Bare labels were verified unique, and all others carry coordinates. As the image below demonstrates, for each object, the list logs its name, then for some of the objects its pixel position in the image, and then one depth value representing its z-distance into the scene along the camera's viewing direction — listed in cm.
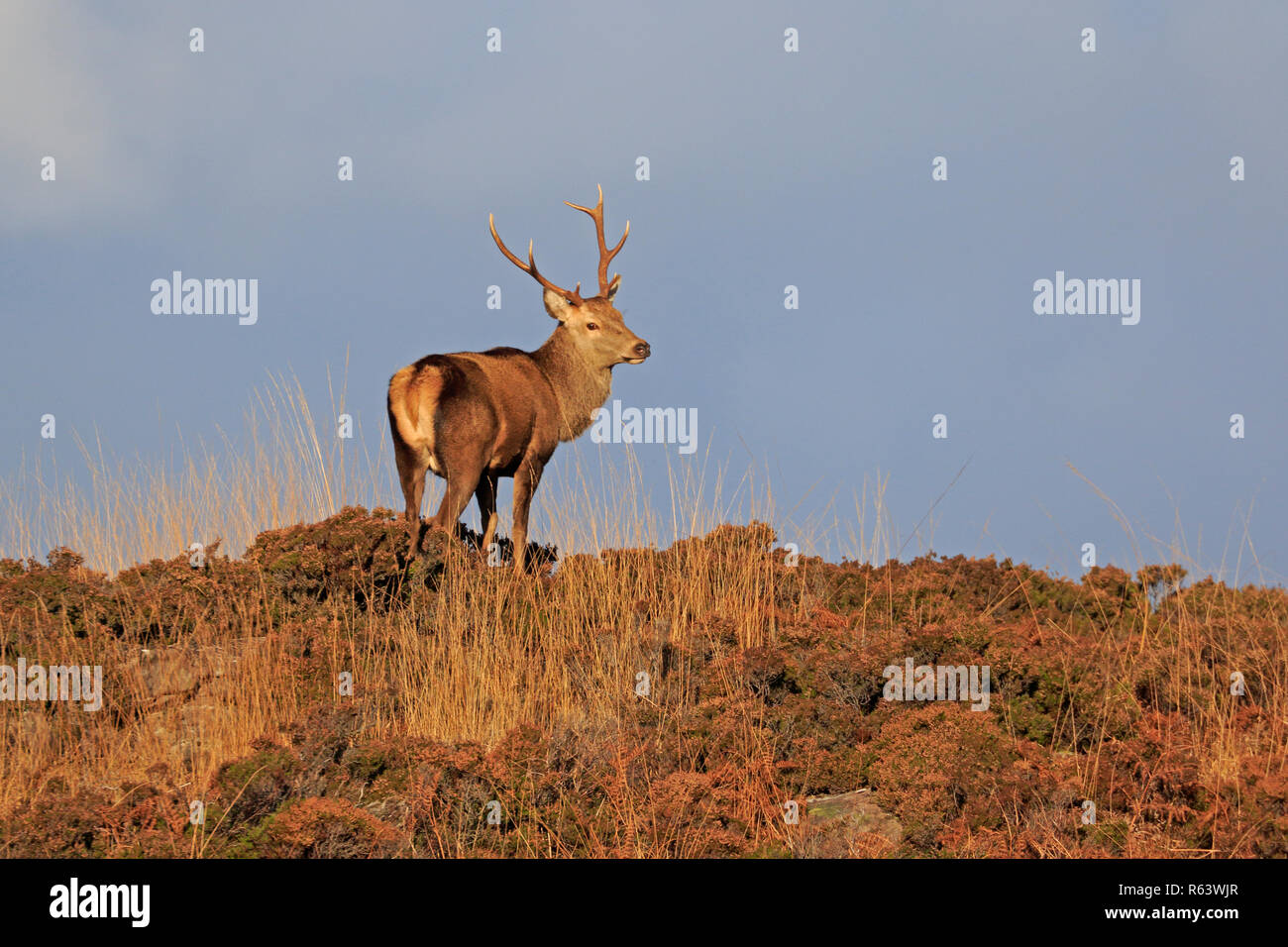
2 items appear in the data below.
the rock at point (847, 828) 1220
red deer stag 2178
